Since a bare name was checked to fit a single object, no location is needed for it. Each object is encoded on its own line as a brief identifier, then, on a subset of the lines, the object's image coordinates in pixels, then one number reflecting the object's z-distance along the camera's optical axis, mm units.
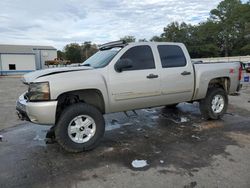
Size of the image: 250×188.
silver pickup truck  3311
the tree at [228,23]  46123
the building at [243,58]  24189
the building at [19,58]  40450
